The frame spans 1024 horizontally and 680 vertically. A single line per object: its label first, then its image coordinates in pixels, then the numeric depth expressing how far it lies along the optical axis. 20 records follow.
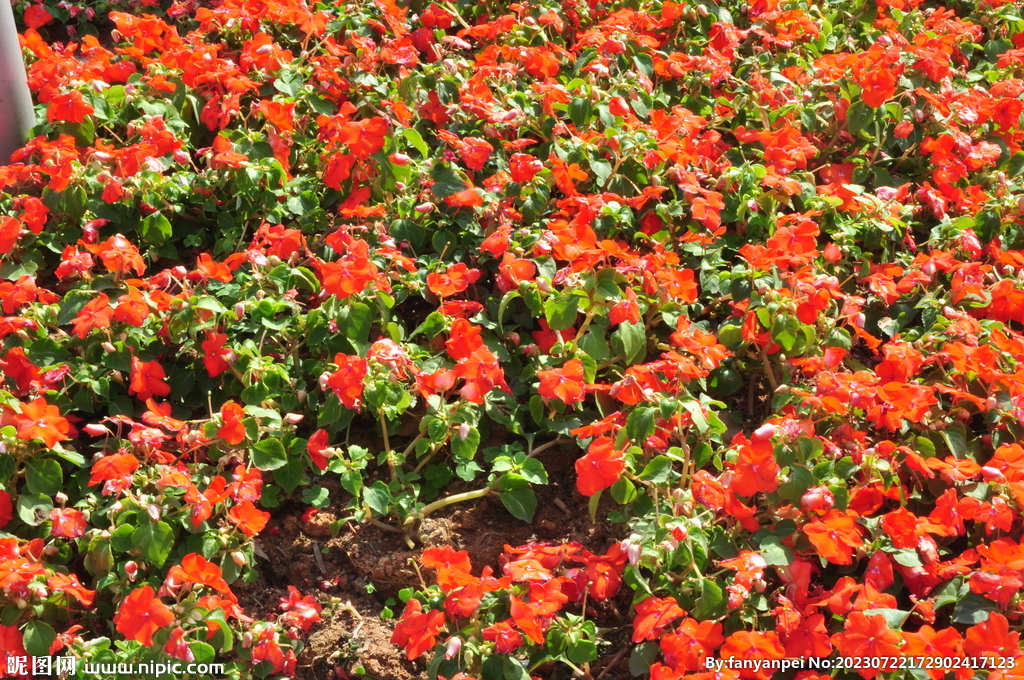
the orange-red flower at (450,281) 2.97
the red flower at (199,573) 2.33
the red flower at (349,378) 2.58
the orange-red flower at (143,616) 2.25
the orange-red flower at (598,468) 2.48
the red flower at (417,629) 2.27
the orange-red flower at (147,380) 2.80
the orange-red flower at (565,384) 2.70
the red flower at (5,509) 2.57
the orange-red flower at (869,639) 2.18
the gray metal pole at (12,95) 3.25
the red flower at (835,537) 2.30
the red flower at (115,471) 2.43
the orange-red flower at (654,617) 2.29
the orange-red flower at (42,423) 2.54
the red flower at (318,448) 2.65
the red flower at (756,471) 2.42
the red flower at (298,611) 2.40
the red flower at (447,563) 2.34
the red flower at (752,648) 2.22
